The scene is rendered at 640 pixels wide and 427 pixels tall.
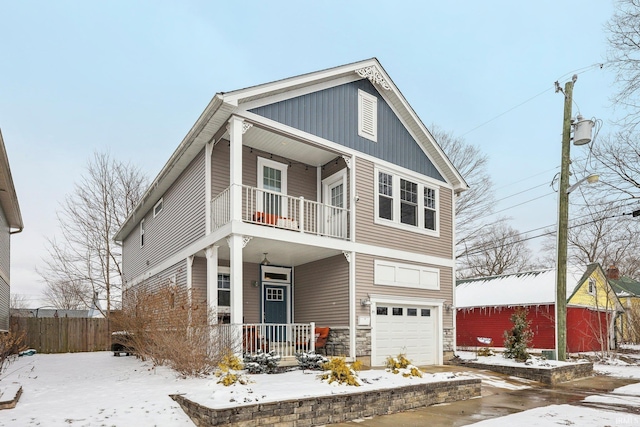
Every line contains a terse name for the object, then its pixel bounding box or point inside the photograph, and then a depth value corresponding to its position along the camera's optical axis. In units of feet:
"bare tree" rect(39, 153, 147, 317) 84.69
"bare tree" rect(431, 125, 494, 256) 88.84
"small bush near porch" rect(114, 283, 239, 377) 28.66
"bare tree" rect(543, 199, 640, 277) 100.58
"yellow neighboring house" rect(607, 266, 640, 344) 68.33
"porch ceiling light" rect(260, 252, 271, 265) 43.04
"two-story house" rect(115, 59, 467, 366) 37.37
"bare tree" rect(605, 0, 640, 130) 37.19
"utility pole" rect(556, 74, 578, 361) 45.75
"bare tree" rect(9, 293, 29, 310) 158.15
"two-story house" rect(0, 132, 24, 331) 43.73
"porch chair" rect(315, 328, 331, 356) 39.91
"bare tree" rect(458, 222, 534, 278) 111.45
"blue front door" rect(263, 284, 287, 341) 45.18
